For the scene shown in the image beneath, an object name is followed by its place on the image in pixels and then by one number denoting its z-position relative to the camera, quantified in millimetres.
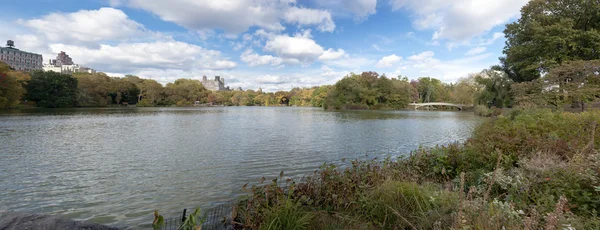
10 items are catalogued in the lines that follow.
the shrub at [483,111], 40531
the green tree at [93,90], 68456
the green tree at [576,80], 14866
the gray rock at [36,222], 3089
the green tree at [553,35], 22258
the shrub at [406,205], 3691
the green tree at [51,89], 58781
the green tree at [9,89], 43812
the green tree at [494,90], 39500
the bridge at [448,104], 70400
